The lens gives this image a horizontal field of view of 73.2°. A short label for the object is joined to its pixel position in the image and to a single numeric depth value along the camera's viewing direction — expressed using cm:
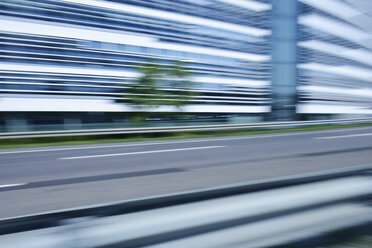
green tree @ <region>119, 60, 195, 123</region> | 1803
